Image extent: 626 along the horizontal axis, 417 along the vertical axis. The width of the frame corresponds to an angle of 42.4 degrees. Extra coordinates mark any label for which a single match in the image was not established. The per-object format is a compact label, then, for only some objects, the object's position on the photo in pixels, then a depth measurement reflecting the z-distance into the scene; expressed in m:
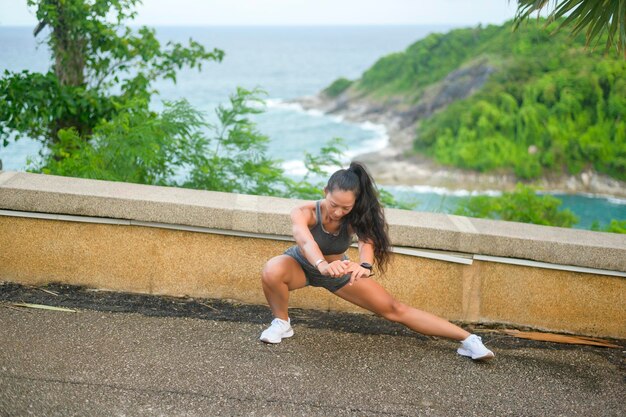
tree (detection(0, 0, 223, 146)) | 8.43
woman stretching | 4.49
